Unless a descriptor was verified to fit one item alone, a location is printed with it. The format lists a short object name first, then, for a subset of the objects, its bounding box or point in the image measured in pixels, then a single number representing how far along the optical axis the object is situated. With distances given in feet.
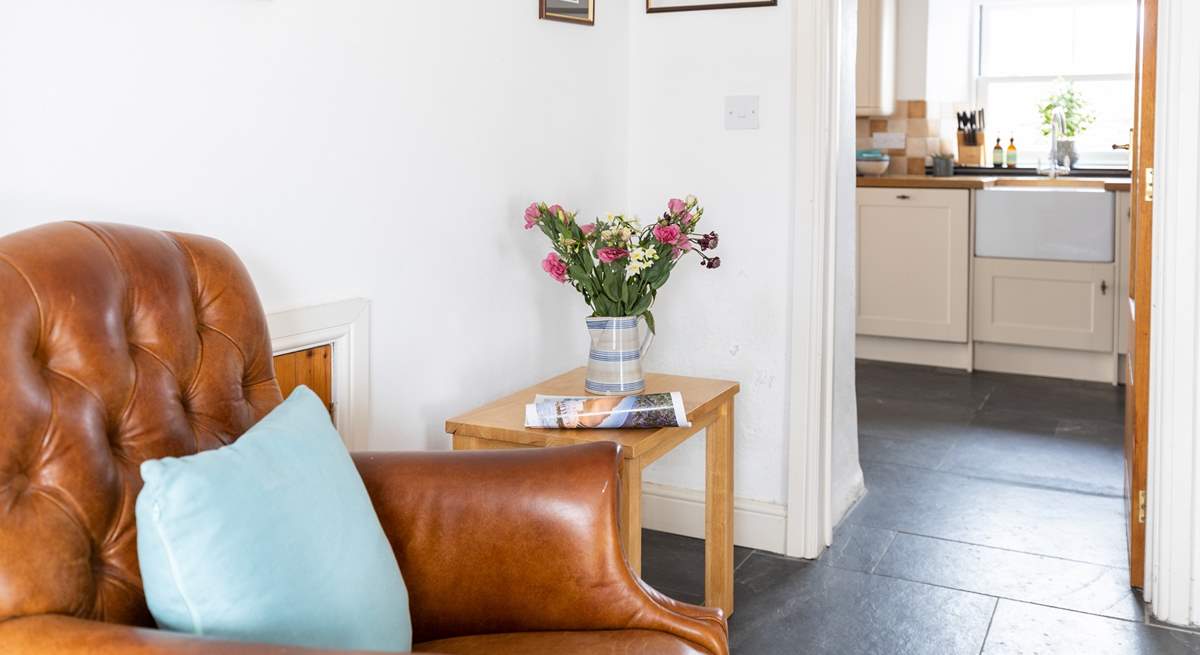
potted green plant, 18.97
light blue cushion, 3.85
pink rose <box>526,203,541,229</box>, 8.08
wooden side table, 7.06
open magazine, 7.22
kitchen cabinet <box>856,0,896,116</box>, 18.07
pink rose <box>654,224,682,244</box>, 7.88
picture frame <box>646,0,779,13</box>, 9.55
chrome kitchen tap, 18.98
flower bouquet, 7.89
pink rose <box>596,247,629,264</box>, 7.77
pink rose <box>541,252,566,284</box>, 7.96
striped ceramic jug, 8.01
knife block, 19.85
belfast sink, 16.56
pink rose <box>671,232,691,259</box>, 8.03
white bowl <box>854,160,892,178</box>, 18.89
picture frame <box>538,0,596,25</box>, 9.07
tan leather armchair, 4.01
